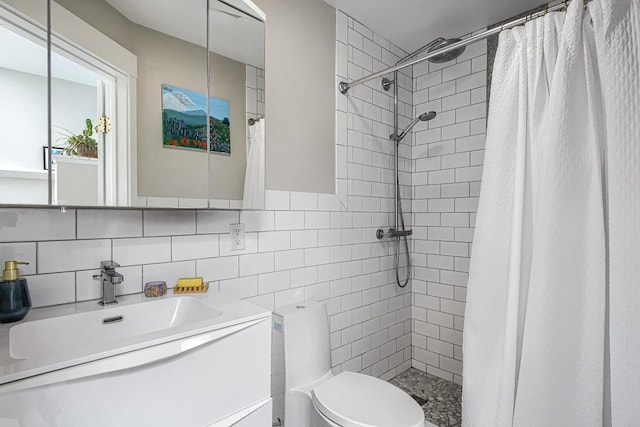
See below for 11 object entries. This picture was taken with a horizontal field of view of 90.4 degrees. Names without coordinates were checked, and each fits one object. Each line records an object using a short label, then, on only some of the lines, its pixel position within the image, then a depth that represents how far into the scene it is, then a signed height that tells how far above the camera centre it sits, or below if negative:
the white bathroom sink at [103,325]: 0.85 -0.38
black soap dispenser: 0.85 -0.25
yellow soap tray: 1.26 -0.33
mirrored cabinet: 0.91 +0.35
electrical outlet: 1.51 -0.15
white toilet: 1.27 -0.83
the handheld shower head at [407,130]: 2.05 +0.55
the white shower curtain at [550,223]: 1.11 -0.05
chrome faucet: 1.05 -0.26
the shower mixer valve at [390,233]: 2.29 -0.19
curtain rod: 1.25 +0.76
